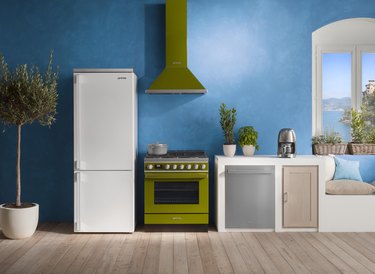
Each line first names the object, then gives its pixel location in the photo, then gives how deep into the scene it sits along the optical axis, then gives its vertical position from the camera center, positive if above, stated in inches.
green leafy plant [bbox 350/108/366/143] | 237.2 +2.1
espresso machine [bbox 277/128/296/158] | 208.8 -6.0
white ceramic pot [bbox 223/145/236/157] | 213.6 -9.0
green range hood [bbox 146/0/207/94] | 215.3 +43.7
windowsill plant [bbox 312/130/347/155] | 233.6 -7.2
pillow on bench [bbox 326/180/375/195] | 204.8 -25.8
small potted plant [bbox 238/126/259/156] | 215.9 -4.3
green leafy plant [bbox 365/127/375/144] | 237.8 -3.6
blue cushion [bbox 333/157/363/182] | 217.1 -18.7
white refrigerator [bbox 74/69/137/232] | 201.5 -9.5
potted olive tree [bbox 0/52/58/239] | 190.7 +8.7
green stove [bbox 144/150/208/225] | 204.4 -26.8
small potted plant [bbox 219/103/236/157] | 214.1 +0.4
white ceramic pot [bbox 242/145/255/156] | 216.1 -9.1
